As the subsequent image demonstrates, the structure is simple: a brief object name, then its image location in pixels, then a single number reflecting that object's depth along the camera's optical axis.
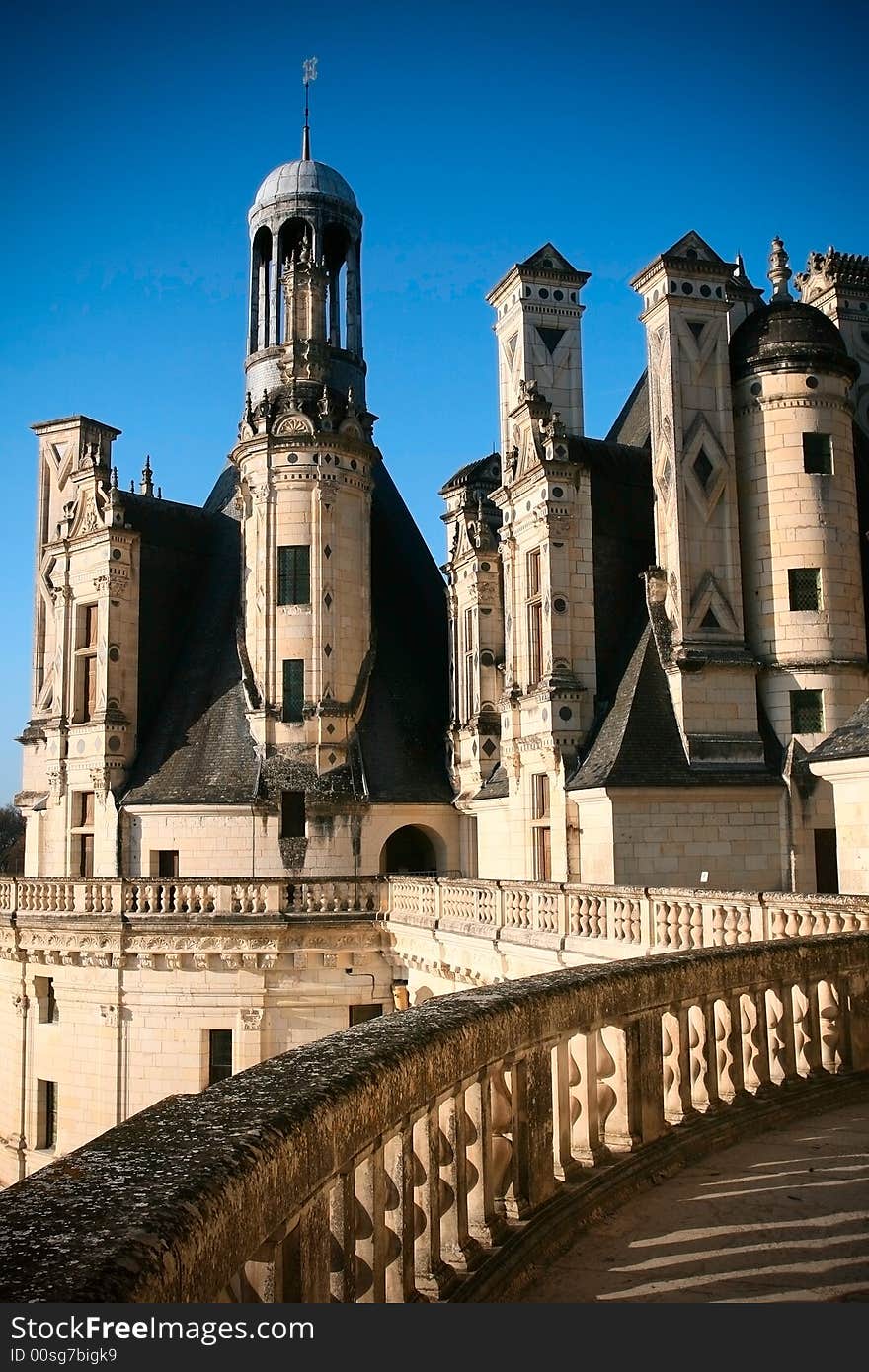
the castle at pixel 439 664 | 24.58
